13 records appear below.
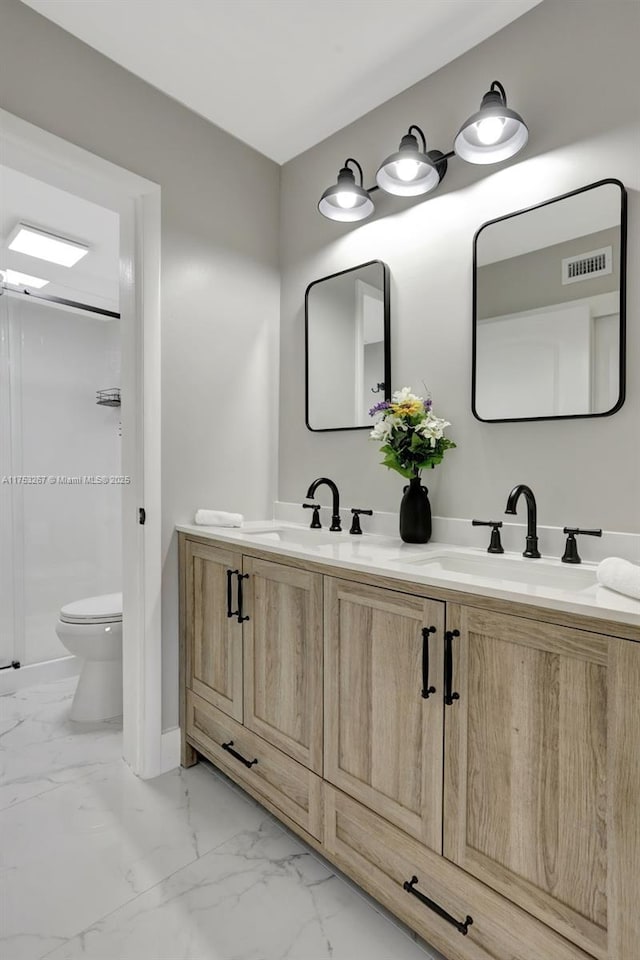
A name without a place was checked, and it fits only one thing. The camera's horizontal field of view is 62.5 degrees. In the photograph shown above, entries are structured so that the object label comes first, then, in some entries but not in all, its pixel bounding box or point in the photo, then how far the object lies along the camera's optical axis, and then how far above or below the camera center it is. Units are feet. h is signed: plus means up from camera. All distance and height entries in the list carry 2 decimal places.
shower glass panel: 9.46 +0.02
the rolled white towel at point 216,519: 6.95 -0.70
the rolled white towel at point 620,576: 3.34 -0.72
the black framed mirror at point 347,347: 6.79 +1.64
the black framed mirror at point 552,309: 4.83 +1.57
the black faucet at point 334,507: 6.81 -0.53
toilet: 8.09 -2.95
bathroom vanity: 3.18 -2.05
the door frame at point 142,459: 6.61 +0.09
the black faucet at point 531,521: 4.91 -0.52
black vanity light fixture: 5.13 +3.34
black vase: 5.95 -0.54
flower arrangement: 5.78 +0.35
